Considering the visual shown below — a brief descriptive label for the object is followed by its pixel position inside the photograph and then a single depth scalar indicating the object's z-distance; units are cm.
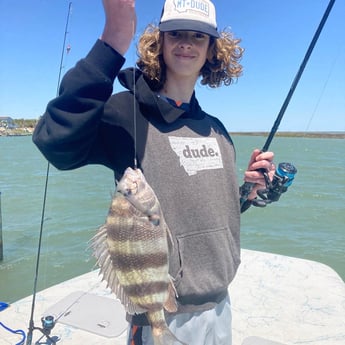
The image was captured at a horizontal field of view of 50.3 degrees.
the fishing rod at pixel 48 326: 305
